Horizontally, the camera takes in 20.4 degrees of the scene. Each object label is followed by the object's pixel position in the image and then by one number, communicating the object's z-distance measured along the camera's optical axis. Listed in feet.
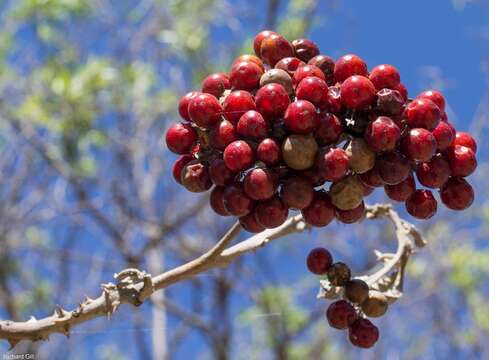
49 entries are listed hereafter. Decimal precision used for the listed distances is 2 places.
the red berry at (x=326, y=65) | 1.32
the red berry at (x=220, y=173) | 1.26
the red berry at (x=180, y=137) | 1.29
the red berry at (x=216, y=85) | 1.32
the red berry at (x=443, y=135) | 1.28
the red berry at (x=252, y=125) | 1.24
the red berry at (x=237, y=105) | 1.26
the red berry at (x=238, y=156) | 1.23
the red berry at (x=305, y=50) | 1.35
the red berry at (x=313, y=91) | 1.24
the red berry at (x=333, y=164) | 1.22
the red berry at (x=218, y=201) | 1.27
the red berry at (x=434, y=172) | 1.28
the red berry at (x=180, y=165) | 1.31
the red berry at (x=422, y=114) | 1.26
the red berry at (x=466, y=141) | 1.31
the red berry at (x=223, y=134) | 1.26
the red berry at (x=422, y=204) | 1.29
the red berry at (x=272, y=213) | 1.24
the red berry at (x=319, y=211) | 1.25
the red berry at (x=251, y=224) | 1.27
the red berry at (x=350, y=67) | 1.29
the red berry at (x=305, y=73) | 1.28
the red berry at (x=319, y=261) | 1.37
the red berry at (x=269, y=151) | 1.23
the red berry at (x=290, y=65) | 1.32
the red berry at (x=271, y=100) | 1.25
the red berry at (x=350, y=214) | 1.28
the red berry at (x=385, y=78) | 1.27
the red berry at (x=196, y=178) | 1.27
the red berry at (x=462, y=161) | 1.29
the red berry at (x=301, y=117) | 1.23
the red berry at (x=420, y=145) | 1.24
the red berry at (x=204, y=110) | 1.27
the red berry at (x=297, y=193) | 1.23
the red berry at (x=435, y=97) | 1.30
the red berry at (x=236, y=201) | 1.24
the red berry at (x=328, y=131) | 1.24
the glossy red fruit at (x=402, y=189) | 1.28
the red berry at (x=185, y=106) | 1.31
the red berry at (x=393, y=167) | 1.24
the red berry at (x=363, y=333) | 1.32
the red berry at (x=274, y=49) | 1.35
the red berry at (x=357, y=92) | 1.24
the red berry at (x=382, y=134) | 1.22
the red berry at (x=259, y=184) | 1.23
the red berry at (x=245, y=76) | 1.30
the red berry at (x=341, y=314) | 1.32
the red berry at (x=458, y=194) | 1.30
